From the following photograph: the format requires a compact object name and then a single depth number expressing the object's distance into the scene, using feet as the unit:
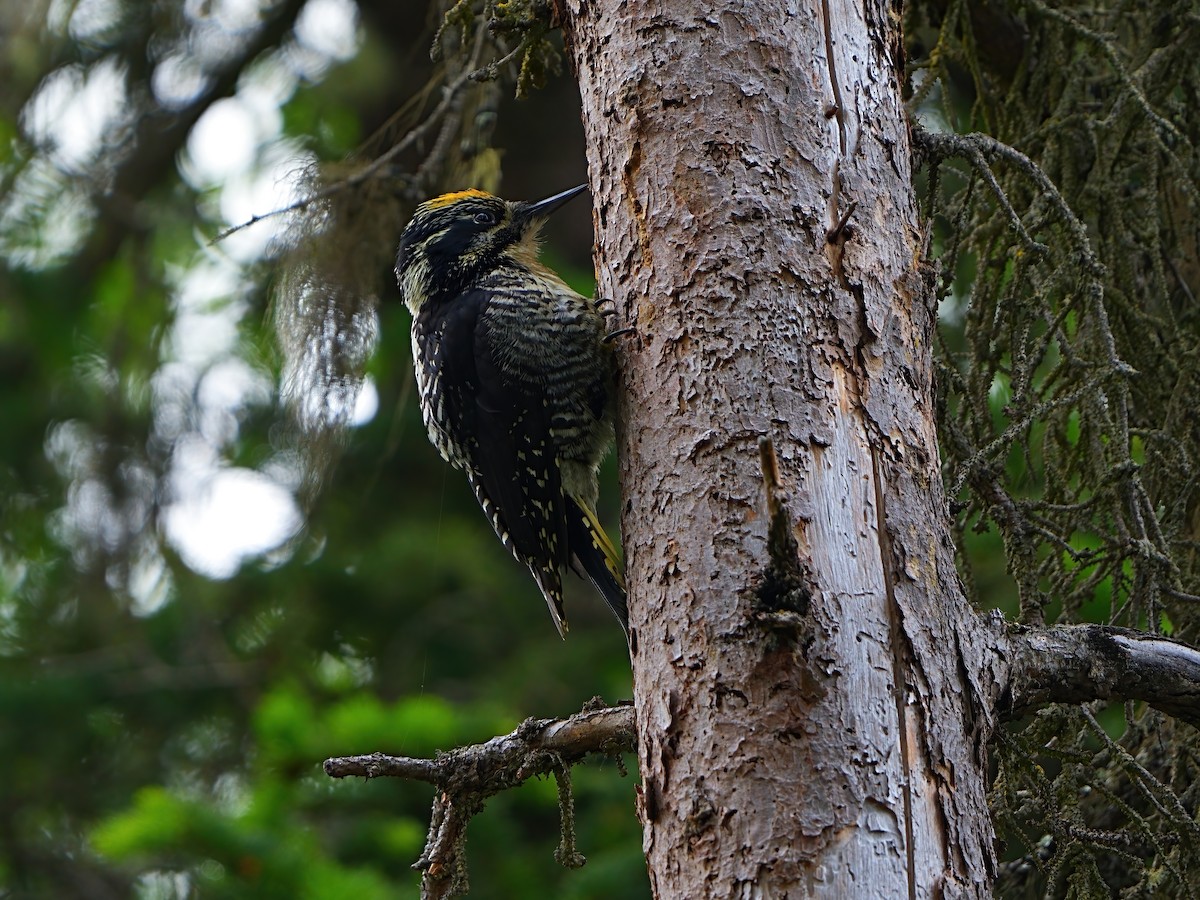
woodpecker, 21.26
